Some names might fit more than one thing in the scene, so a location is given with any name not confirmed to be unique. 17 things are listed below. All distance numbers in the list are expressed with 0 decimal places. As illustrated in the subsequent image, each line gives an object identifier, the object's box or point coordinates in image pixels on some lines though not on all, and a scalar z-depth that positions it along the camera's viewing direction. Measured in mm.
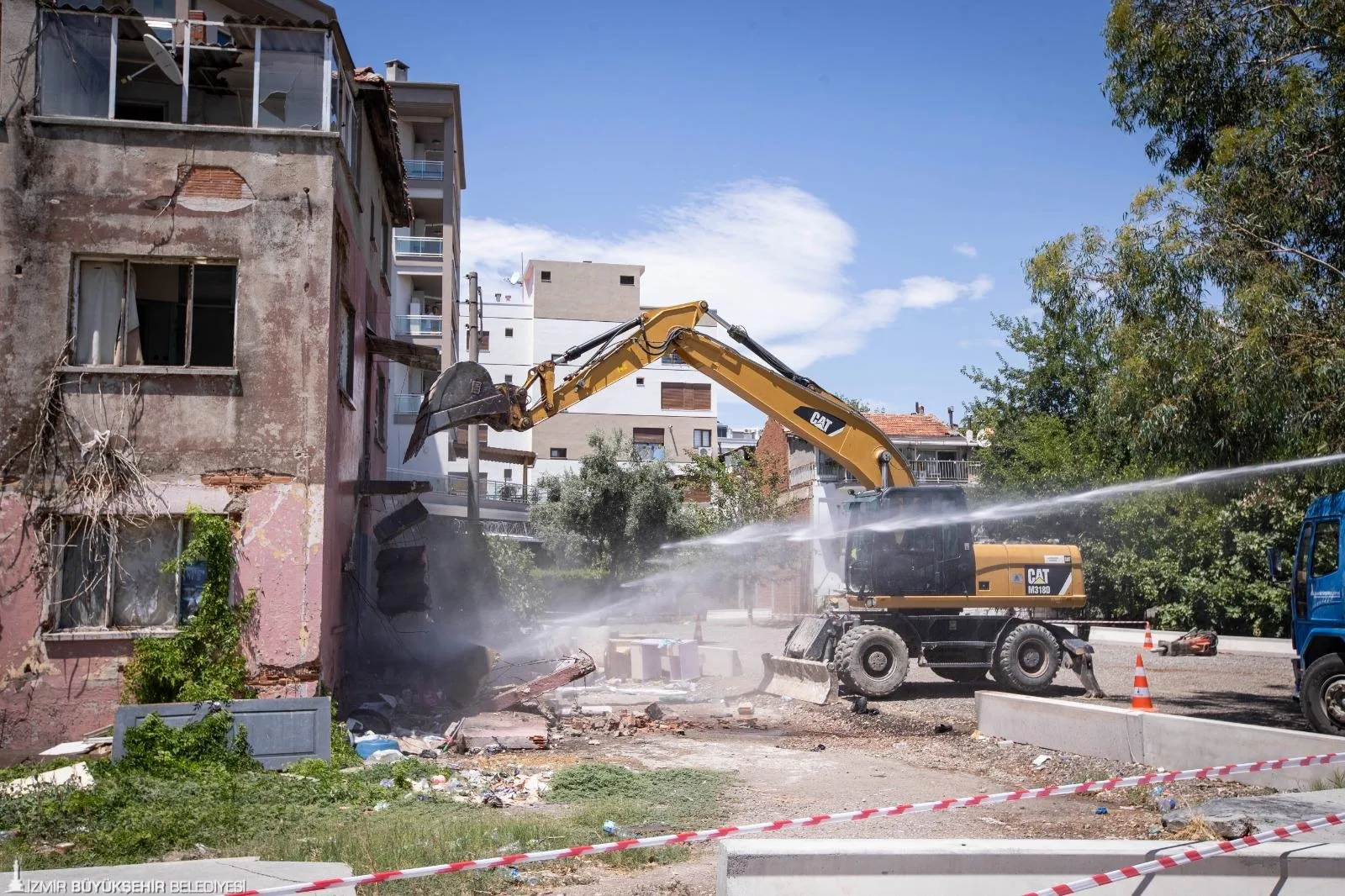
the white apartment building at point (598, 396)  57906
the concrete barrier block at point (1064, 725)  10617
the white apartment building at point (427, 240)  39344
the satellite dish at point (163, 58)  12297
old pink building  11500
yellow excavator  15891
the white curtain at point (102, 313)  12000
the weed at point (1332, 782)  8266
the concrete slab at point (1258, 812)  6754
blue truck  11406
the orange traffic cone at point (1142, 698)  11258
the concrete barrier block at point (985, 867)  5625
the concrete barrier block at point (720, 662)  20984
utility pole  23859
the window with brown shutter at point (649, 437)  58000
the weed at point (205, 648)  11297
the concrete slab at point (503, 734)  12211
